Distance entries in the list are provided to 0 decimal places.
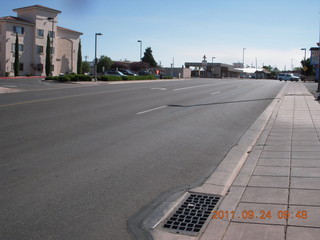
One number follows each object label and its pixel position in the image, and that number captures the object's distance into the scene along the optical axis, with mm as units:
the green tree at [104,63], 113000
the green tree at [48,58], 67875
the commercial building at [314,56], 30969
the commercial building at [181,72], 88062
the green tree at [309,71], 93988
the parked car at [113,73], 55781
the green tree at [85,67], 103588
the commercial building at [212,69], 109750
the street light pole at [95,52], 45872
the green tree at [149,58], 108000
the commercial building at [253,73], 120344
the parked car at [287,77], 72812
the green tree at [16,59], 63031
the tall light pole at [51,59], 69688
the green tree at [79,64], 76938
